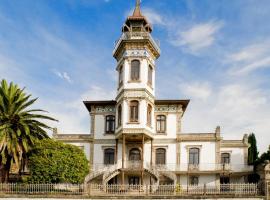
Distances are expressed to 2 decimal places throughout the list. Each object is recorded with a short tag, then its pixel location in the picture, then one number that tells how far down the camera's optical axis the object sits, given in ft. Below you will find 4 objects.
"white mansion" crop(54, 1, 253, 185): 81.92
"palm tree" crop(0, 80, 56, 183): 67.77
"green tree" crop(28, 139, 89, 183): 68.15
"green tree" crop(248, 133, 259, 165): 94.15
